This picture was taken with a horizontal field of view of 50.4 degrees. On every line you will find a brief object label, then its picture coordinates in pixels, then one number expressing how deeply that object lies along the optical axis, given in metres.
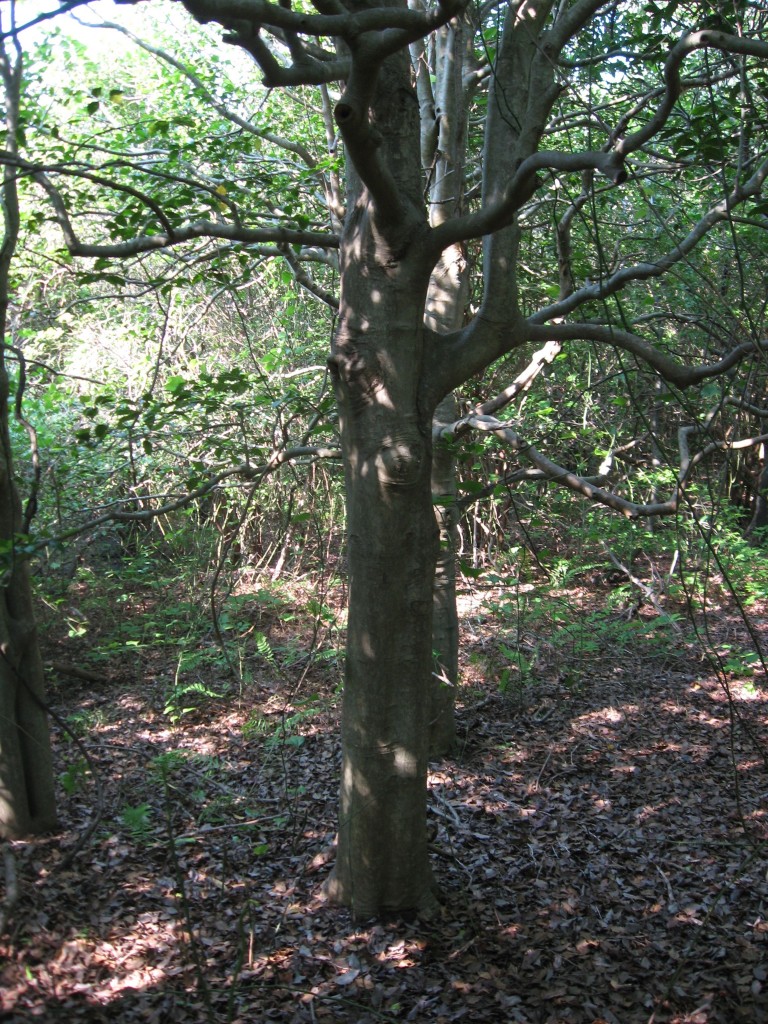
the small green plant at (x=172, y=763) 5.68
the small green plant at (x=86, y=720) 6.58
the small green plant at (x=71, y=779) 4.32
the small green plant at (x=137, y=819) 4.26
